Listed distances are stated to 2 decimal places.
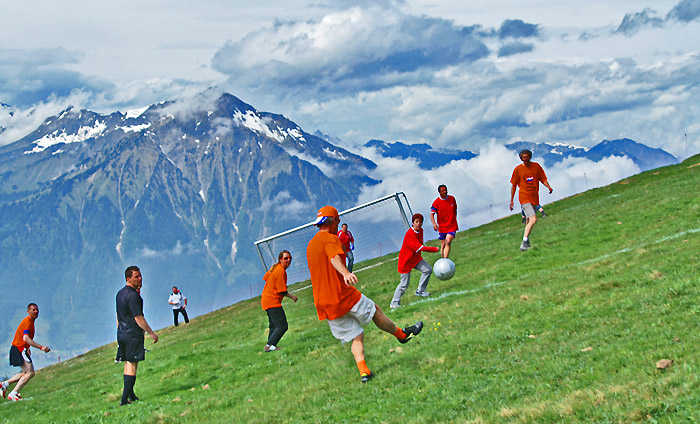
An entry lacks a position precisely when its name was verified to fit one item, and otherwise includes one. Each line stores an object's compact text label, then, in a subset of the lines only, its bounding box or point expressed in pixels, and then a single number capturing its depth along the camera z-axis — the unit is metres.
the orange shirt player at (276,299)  18.00
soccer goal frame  38.99
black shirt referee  13.57
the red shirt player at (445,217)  22.09
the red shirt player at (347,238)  26.66
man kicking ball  10.30
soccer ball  19.08
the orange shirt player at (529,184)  21.08
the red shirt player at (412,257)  17.97
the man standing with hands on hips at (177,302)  39.74
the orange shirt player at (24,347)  19.69
